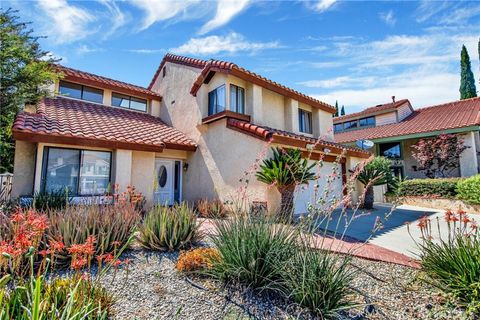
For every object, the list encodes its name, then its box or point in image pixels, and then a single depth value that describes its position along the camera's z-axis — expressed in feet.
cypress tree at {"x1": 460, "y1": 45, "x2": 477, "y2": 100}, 113.50
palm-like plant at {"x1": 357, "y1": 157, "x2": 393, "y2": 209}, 47.42
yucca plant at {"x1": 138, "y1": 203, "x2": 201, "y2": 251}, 19.93
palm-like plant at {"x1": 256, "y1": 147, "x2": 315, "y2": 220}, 32.91
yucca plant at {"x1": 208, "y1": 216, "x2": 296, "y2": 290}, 13.64
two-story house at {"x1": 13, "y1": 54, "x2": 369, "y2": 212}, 34.94
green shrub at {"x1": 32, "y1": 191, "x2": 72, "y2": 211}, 29.22
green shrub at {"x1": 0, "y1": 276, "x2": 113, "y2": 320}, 7.79
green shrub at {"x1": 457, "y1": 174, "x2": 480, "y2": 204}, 45.00
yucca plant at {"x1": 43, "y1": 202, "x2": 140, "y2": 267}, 17.15
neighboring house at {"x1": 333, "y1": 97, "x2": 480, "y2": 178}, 64.23
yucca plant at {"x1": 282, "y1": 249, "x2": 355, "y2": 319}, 11.93
